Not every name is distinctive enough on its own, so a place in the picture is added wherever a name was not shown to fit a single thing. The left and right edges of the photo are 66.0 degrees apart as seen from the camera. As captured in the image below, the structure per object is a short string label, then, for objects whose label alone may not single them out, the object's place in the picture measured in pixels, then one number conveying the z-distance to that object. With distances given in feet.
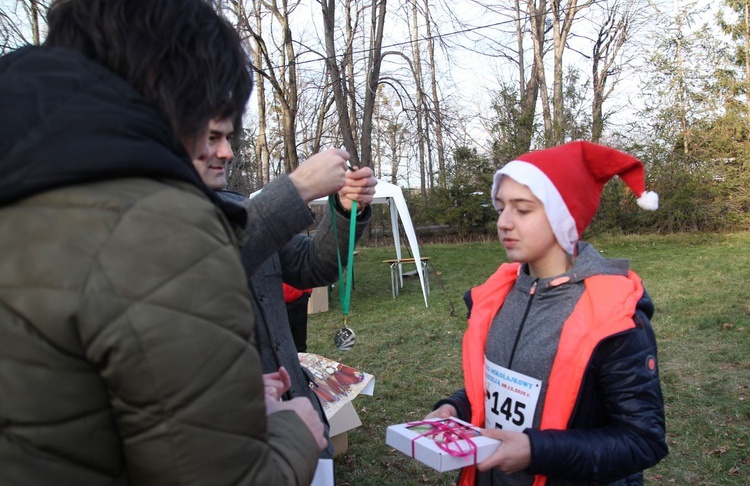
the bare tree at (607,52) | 76.38
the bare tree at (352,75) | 55.31
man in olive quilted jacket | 2.47
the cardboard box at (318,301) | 33.68
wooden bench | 36.96
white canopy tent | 30.86
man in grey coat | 5.36
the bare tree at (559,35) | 71.56
